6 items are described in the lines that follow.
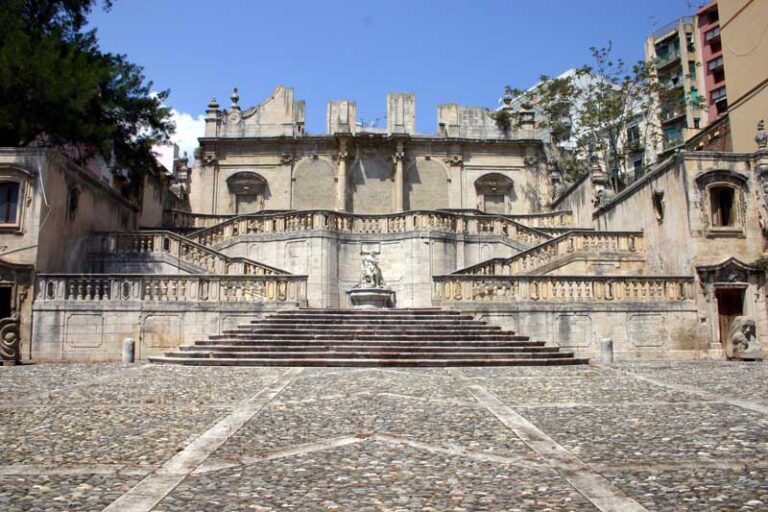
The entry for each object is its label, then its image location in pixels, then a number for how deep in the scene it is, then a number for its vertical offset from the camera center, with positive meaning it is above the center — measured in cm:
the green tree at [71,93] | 2041 +787
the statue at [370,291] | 2083 +87
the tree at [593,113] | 3547 +1151
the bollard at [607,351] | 1697 -92
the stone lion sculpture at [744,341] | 1834 -74
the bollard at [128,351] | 1736 -84
